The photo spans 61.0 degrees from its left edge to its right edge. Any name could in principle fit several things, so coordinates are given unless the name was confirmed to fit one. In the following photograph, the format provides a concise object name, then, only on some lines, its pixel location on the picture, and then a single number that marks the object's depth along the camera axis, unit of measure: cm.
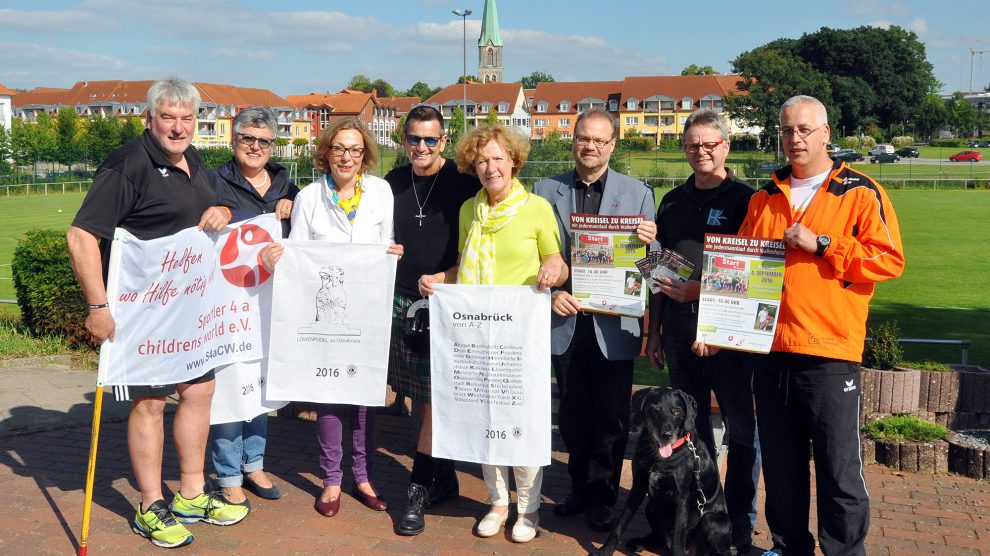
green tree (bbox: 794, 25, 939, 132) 9194
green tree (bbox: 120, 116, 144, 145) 5948
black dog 424
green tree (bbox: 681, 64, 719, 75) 13362
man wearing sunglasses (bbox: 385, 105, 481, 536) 488
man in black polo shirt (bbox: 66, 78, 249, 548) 432
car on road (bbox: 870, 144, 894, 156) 7206
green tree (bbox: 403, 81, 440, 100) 15632
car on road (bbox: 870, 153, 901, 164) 6684
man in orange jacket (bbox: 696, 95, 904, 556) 386
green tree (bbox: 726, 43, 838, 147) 7669
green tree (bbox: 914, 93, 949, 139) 9968
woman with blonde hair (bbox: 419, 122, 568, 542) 452
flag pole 440
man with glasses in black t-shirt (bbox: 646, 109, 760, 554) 449
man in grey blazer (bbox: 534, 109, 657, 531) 470
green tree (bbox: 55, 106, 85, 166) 6700
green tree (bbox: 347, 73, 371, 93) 16550
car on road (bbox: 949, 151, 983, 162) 6775
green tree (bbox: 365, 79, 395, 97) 16750
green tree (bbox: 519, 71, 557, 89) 16362
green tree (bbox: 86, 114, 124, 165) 6585
